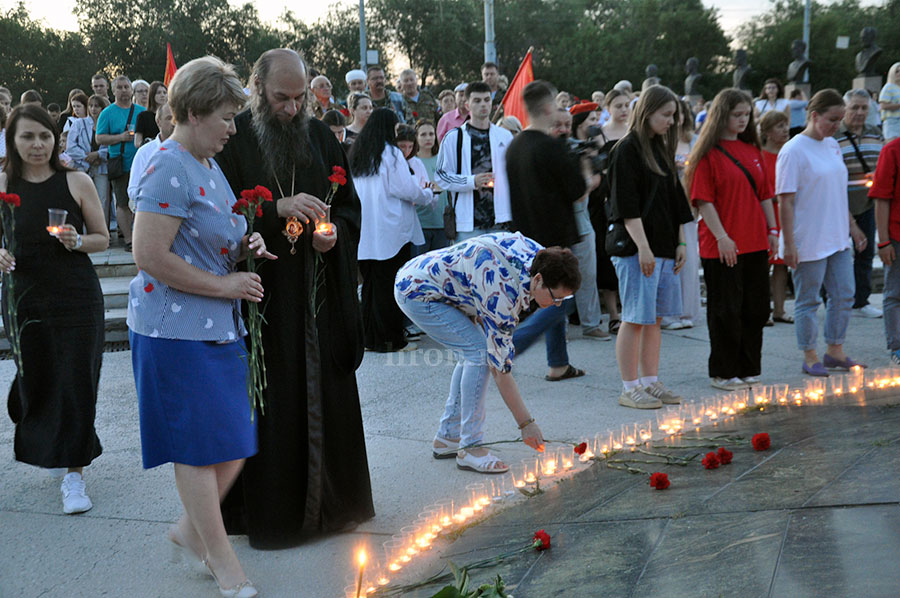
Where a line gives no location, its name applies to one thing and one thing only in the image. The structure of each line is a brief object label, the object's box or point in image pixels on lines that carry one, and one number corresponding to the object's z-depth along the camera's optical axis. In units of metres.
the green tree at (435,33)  50.84
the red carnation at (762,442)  4.85
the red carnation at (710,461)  4.66
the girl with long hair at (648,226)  6.45
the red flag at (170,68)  10.63
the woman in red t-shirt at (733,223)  6.68
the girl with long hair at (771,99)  14.33
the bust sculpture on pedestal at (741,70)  21.64
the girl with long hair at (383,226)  8.53
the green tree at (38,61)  40.38
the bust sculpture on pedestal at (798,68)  20.70
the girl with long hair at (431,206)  9.42
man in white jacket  8.34
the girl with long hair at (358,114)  9.37
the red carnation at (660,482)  4.43
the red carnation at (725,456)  4.65
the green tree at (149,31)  42.16
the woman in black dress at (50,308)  5.00
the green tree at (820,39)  54.38
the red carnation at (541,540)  3.82
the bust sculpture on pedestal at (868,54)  18.33
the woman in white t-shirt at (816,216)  7.12
